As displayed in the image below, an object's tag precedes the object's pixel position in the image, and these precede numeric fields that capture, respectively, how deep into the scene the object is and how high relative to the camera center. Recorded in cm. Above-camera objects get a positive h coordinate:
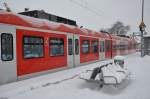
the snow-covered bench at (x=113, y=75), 408 -93
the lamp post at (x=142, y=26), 1366 +207
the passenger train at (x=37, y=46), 494 +2
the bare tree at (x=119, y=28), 4123 +575
